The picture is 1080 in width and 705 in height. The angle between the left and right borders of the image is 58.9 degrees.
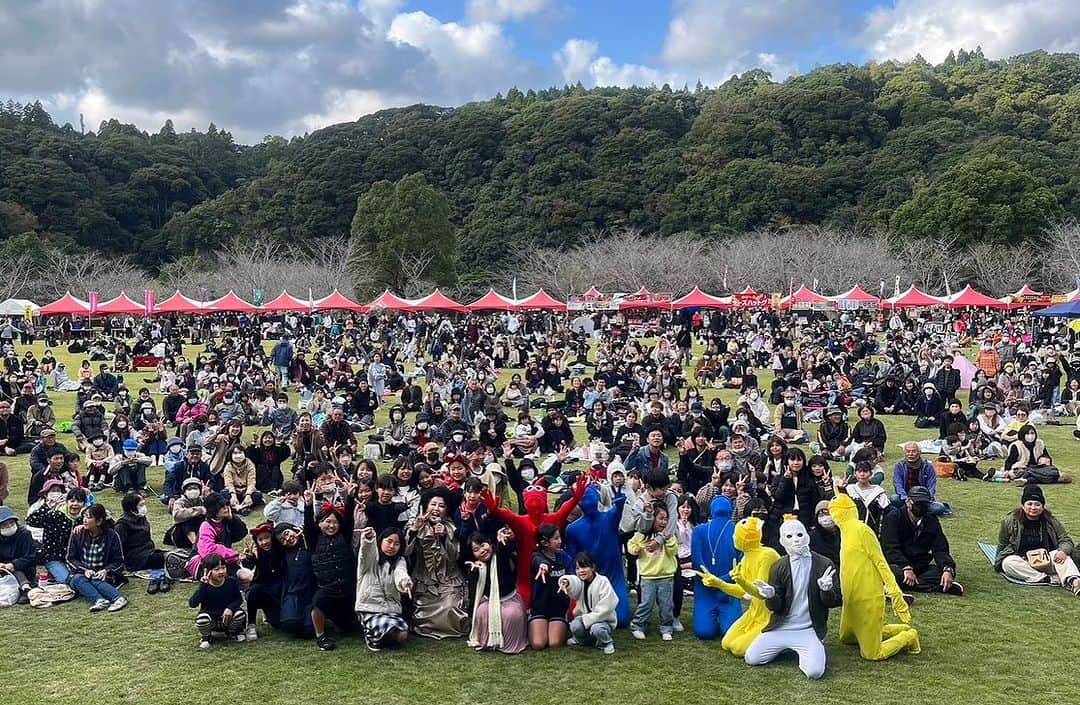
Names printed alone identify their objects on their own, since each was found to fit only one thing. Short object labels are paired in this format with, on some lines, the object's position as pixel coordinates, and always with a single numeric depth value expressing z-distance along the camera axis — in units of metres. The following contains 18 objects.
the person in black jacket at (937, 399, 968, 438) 13.70
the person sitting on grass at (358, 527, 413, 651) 6.23
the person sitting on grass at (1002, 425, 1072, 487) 11.59
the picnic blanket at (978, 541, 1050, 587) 8.23
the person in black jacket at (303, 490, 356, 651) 6.37
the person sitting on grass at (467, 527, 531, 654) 6.21
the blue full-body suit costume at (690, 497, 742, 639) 6.40
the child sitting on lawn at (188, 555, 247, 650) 6.35
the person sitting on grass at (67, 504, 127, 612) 7.40
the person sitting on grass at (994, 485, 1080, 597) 7.43
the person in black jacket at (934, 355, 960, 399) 17.86
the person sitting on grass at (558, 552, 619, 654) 6.16
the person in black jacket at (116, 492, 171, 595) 8.08
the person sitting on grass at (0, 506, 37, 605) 7.40
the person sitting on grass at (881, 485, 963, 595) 7.41
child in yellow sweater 6.50
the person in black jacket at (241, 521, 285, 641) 6.55
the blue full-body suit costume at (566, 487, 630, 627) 6.66
